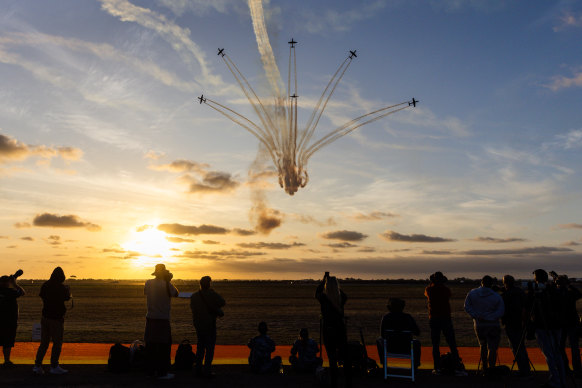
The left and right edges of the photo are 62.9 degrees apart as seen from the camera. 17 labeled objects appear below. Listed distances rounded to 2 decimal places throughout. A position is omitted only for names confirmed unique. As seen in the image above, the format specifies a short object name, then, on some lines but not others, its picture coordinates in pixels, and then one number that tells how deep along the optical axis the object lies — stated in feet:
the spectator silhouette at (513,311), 32.09
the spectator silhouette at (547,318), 27.58
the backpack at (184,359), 33.27
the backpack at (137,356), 32.48
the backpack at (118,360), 31.68
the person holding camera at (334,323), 24.32
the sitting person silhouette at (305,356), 31.76
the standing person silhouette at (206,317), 31.30
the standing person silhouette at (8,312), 33.14
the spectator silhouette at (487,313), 31.09
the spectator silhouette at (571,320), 31.50
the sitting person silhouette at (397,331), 29.09
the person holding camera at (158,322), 30.50
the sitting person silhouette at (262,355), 31.45
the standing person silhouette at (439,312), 32.89
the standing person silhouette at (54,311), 32.07
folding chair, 28.89
